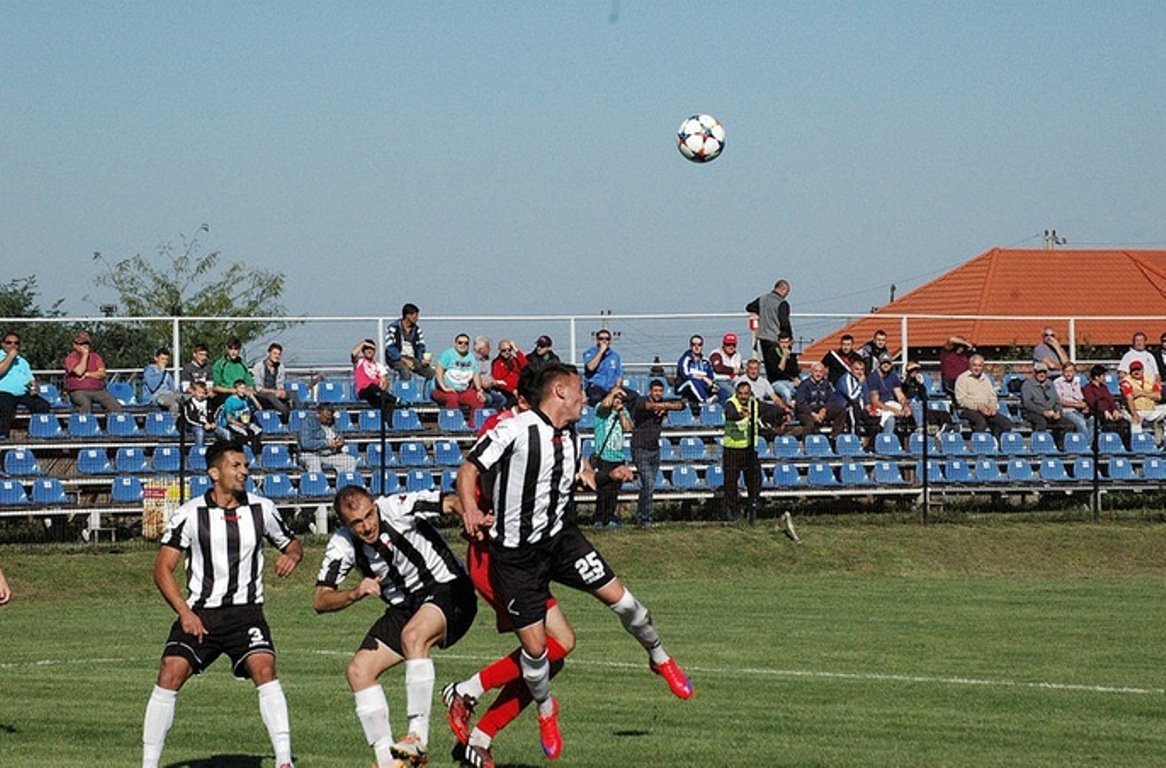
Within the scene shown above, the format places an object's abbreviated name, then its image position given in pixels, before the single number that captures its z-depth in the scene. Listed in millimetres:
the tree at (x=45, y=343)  45938
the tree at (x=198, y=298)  65438
